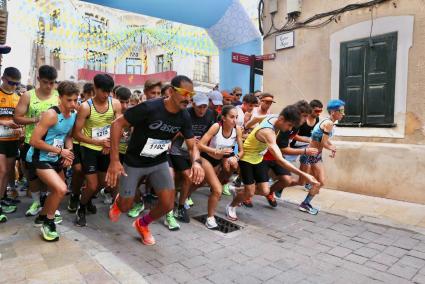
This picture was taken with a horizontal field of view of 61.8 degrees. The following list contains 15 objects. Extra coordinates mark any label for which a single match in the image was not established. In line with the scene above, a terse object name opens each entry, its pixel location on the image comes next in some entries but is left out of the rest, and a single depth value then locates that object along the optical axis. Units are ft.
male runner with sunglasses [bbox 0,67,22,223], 15.12
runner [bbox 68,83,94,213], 15.79
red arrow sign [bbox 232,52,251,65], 29.14
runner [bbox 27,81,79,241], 12.78
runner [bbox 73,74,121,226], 14.30
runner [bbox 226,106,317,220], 14.92
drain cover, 15.45
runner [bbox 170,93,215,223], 16.17
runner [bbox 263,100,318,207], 16.58
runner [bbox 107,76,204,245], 11.59
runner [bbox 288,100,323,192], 19.84
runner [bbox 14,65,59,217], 14.37
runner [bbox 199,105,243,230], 15.57
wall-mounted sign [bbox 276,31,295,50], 26.25
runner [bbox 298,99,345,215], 17.99
